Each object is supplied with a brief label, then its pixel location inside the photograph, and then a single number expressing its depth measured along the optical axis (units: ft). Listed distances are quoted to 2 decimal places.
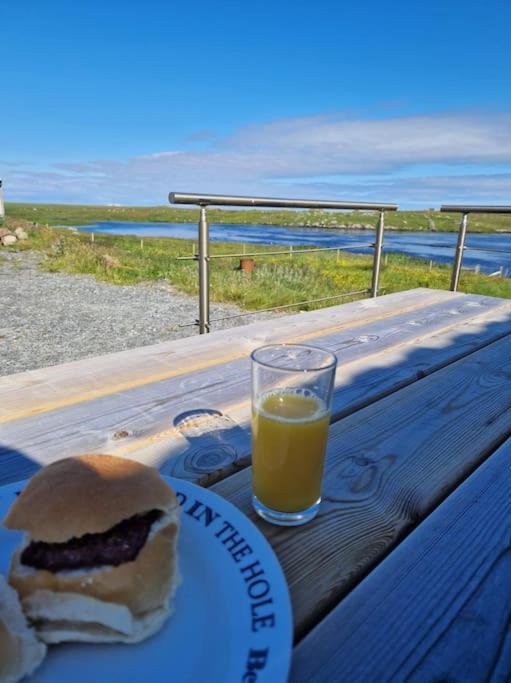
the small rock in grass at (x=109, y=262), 37.03
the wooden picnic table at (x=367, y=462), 1.44
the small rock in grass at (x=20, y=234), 50.51
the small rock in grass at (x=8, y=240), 47.91
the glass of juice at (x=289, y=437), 1.96
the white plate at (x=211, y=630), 1.21
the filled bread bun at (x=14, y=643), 1.14
